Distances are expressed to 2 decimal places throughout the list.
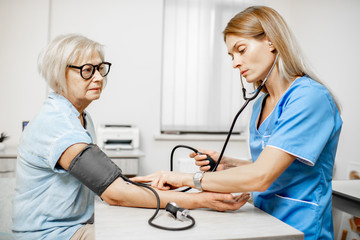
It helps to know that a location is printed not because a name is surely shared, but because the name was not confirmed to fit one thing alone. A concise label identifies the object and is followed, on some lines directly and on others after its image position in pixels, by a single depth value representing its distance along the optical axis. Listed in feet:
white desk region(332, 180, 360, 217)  4.63
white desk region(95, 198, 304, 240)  2.33
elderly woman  3.04
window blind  10.91
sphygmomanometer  2.99
